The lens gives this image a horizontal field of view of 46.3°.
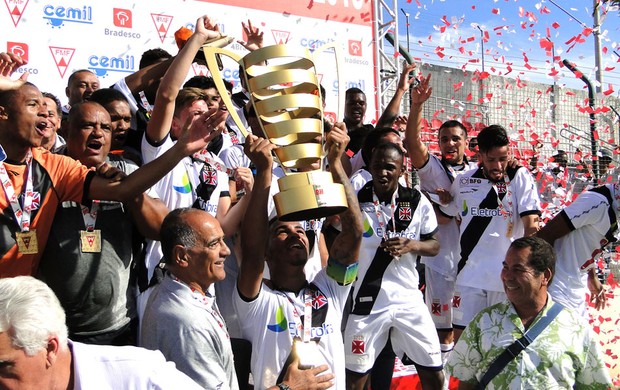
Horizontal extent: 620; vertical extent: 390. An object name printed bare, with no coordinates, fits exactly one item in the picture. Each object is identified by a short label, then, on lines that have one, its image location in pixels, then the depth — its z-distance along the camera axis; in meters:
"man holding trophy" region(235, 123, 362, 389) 3.49
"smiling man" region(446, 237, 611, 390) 3.51
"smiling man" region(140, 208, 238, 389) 2.67
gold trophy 3.03
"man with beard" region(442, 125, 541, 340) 5.66
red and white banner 6.74
